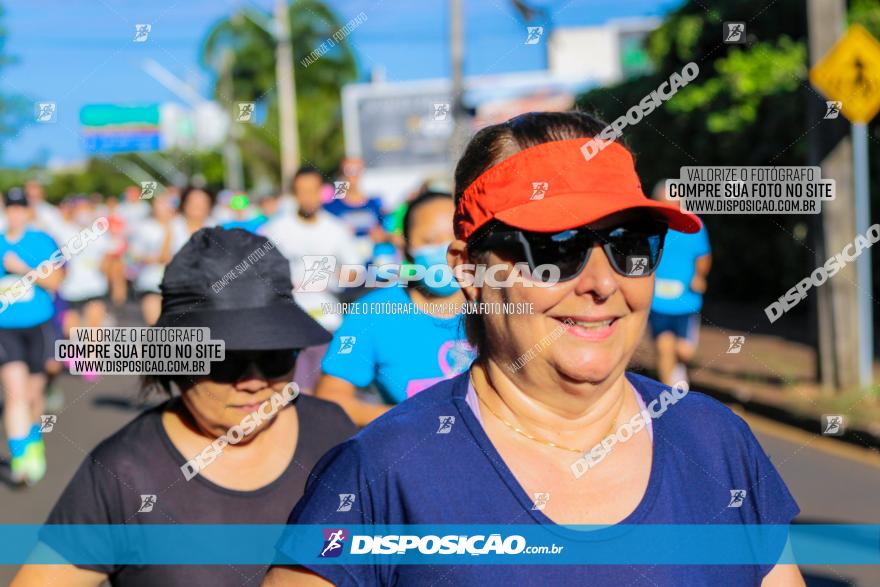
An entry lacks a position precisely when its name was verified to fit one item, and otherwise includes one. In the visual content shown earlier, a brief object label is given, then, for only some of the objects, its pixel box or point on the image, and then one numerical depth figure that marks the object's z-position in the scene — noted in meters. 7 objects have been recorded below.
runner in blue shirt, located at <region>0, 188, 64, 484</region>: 8.16
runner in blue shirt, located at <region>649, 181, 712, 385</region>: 9.33
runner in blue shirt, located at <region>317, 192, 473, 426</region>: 4.44
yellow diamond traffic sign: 8.84
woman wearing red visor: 1.96
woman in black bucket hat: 2.82
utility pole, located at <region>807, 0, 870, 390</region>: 9.88
